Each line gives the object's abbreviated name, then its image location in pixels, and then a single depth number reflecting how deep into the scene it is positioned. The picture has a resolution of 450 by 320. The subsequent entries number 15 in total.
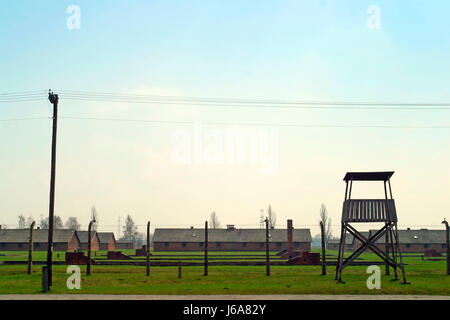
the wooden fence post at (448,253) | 32.47
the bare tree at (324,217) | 145.62
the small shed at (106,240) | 107.25
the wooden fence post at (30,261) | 32.00
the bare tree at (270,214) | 164.06
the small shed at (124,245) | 123.82
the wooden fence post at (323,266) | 30.76
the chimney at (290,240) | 67.28
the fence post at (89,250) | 29.99
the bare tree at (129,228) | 183.26
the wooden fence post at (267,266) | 30.50
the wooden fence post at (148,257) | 29.57
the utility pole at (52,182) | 24.43
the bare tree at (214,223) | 171.38
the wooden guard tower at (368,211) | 26.62
